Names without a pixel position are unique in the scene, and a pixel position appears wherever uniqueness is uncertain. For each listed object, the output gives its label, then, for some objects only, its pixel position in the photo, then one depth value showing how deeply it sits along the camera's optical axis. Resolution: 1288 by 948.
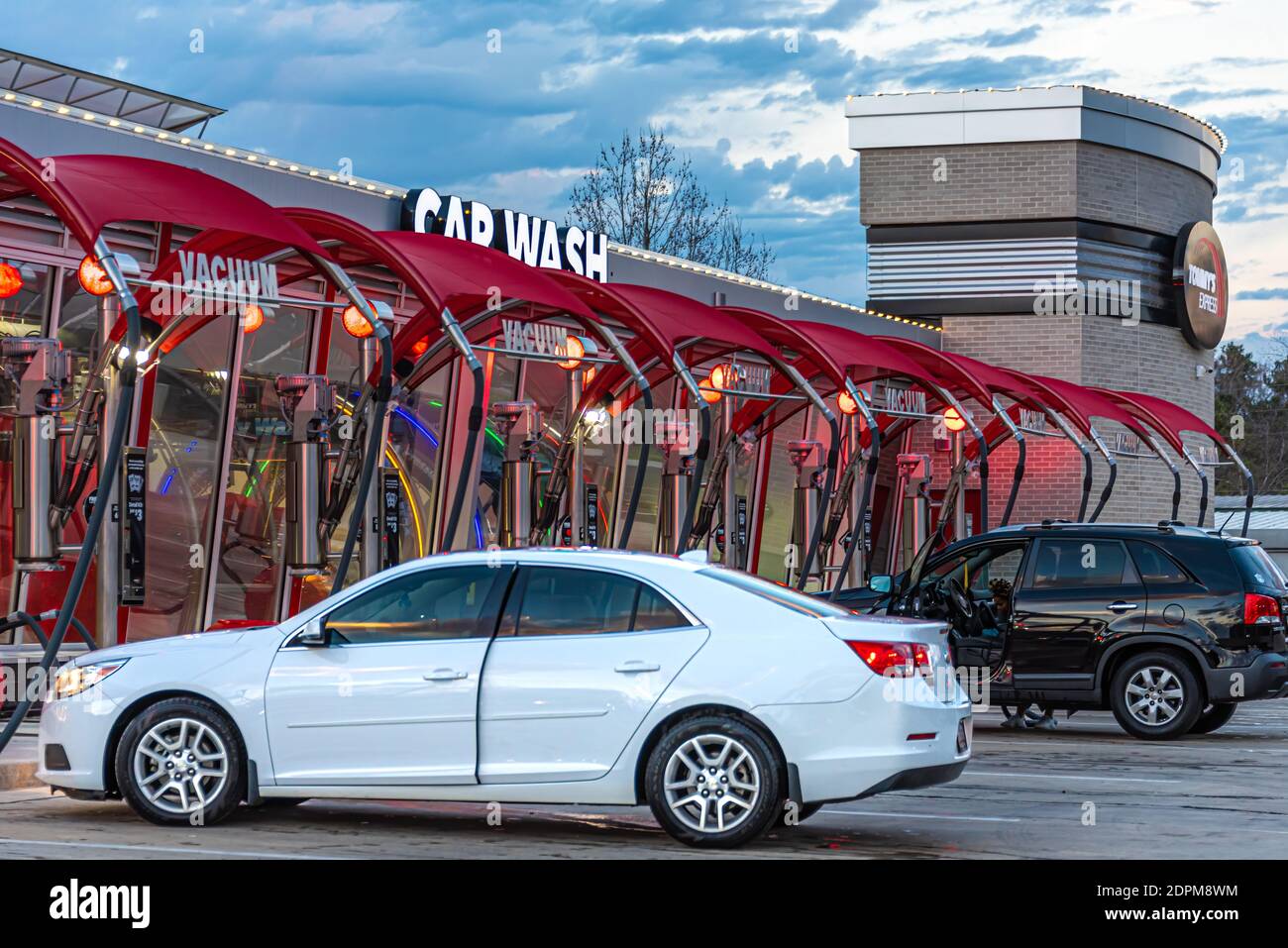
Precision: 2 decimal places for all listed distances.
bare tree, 55.75
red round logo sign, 38.22
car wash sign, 20.23
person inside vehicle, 16.80
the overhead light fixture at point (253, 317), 17.52
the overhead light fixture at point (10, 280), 14.31
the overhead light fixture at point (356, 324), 15.44
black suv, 15.47
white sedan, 9.10
